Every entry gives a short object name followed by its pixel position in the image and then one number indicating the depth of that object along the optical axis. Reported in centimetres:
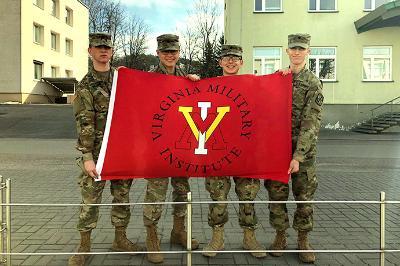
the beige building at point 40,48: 3725
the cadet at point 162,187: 482
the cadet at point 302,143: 473
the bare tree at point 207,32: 5981
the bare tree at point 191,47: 6191
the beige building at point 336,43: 2592
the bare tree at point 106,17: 6869
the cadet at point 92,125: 461
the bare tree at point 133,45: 6600
